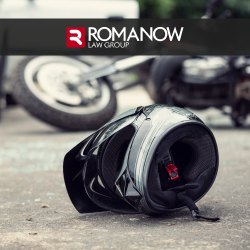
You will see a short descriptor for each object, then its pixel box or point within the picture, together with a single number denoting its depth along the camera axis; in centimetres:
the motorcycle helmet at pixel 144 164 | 180
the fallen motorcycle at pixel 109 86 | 350
